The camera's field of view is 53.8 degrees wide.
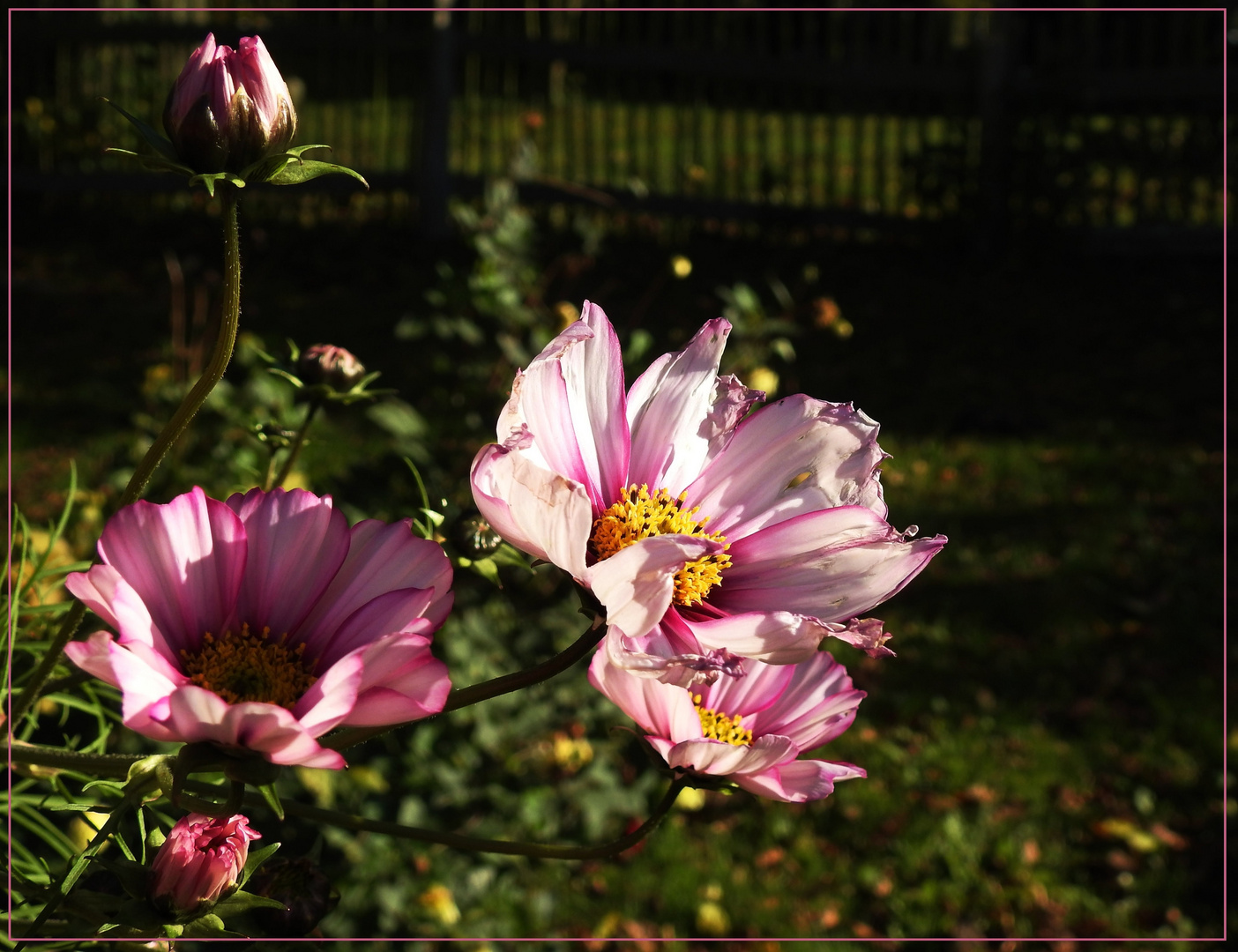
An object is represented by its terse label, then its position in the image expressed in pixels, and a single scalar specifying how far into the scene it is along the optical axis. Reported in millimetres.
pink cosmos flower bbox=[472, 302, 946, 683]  419
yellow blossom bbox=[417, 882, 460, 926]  1819
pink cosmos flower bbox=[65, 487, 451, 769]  363
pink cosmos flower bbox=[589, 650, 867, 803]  490
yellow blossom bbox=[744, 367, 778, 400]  1648
